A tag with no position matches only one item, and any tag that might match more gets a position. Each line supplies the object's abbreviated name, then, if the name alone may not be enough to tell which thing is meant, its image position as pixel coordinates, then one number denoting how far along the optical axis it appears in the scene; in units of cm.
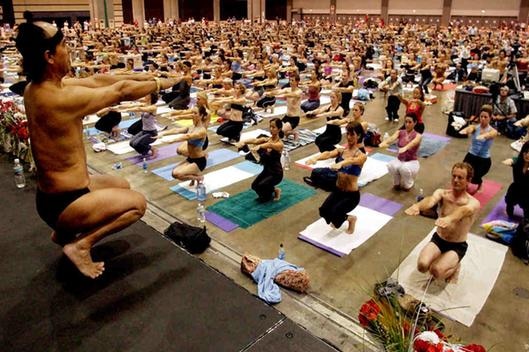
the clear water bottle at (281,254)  436
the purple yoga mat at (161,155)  738
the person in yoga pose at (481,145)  592
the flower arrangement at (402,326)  255
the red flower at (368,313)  337
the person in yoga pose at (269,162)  564
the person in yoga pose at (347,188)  483
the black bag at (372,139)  820
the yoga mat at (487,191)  604
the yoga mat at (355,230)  473
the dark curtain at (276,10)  4352
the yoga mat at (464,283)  375
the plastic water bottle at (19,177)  559
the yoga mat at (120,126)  891
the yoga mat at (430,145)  795
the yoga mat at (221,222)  510
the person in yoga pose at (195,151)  597
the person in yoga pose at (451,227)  380
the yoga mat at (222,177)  617
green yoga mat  536
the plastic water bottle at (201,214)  523
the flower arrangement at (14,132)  621
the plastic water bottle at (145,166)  696
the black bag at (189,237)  444
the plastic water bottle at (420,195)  594
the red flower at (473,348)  257
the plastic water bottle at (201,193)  577
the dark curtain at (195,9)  3919
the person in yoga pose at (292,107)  833
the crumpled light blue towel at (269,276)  371
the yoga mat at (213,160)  679
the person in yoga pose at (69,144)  298
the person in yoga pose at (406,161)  611
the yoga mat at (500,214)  545
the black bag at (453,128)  887
